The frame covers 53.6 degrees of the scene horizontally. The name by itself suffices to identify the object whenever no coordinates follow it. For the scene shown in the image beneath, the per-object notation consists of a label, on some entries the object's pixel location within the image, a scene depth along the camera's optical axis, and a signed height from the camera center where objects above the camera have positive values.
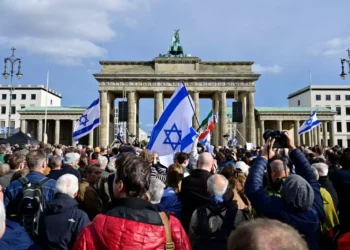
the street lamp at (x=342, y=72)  23.41 +5.31
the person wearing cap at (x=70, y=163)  6.70 -0.29
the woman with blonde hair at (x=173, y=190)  5.06 -0.64
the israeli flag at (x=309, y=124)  24.03 +1.72
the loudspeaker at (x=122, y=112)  41.74 +4.52
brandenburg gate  56.31 +11.12
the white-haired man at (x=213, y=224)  3.96 -0.87
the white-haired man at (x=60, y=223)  3.92 -0.85
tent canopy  23.88 +0.65
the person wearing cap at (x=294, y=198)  3.50 -0.52
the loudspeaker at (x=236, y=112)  38.22 +4.07
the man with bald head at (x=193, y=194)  5.27 -0.69
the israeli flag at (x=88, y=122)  16.48 +1.31
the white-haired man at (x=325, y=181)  6.02 -0.57
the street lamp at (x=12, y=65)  29.16 +7.11
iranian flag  17.28 +1.34
